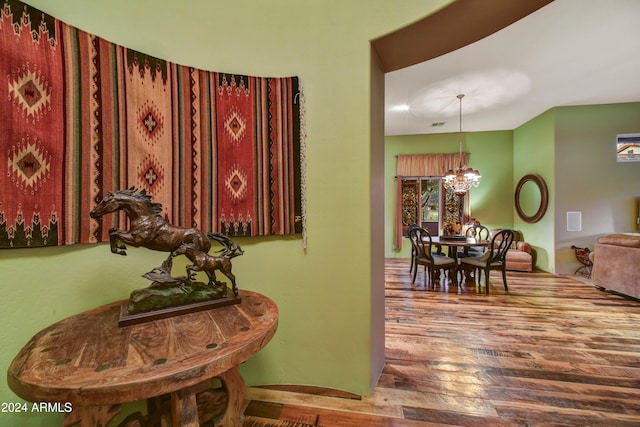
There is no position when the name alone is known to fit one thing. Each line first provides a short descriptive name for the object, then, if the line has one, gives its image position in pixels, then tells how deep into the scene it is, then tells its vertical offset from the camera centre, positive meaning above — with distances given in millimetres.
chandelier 4238 +600
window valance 5934 +1205
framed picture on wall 4375 +1157
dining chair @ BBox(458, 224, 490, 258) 4293 -692
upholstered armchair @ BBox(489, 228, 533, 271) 4793 -929
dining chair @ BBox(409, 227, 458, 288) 3756 -747
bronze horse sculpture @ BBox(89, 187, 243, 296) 943 -84
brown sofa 3068 -706
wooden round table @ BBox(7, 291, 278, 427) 566 -390
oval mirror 4824 +294
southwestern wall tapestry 951 +374
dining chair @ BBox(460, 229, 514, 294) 3578 -726
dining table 3654 -465
